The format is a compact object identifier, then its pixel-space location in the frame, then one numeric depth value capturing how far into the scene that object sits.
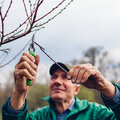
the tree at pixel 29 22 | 1.51
